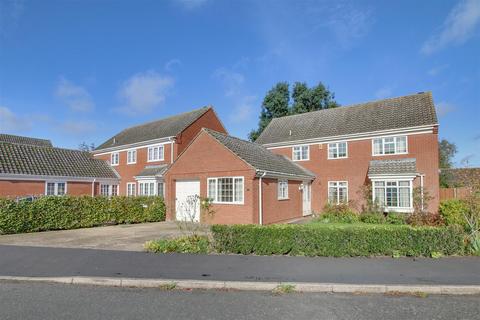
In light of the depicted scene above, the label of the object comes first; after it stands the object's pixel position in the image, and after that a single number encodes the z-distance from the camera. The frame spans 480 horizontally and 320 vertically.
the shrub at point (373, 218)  17.69
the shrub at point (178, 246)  10.02
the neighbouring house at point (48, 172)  21.89
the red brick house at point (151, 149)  27.28
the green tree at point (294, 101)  44.81
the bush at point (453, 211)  12.53
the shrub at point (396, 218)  16.62
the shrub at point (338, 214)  18.12
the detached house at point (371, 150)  19.36
